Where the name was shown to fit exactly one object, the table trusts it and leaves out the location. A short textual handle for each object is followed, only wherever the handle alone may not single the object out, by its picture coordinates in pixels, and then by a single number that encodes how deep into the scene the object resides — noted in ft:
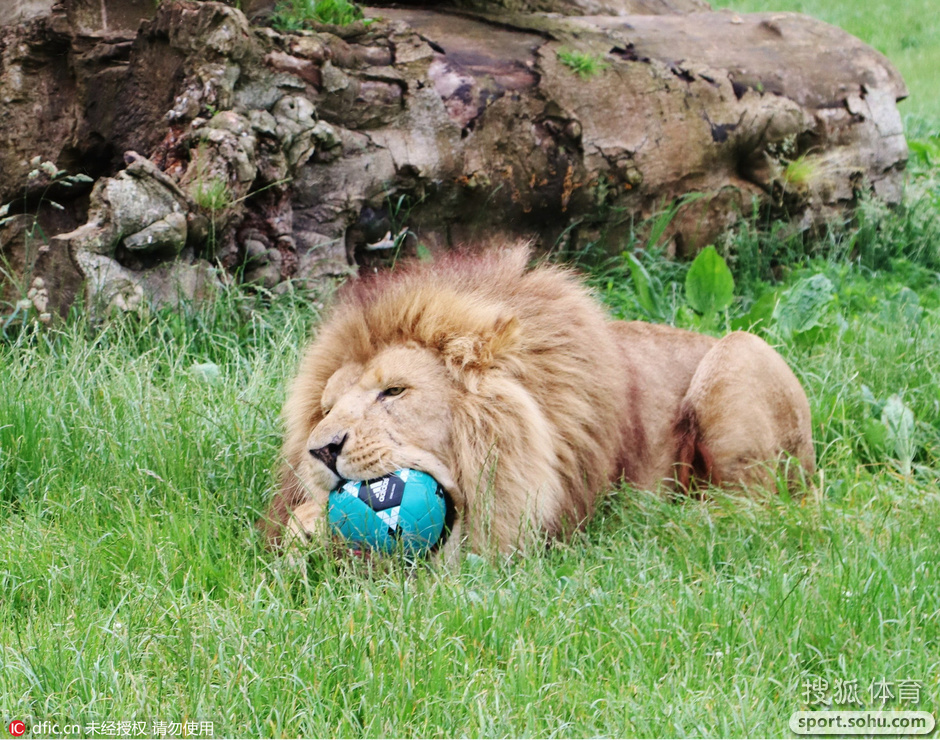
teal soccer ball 20.06
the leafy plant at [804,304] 33.76
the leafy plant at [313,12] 34.86
